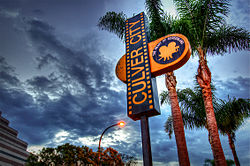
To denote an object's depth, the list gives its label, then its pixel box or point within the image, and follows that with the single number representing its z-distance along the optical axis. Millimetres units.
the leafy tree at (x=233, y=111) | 14991
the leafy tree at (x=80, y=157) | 11953
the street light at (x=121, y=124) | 15062
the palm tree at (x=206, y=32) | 11980
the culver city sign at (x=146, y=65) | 6588
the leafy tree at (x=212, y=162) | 34778
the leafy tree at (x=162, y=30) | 9781
